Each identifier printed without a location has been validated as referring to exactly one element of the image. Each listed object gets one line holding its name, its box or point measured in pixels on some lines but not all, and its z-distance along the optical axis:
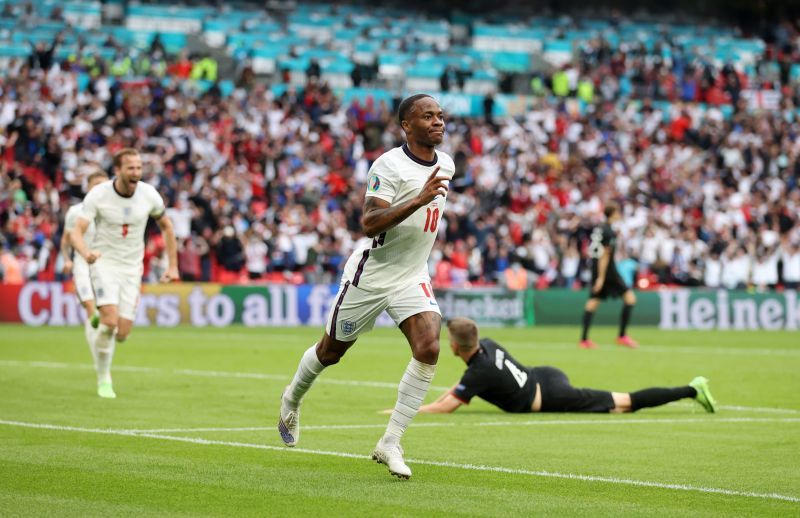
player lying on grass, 12.65
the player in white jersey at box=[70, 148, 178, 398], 14.69
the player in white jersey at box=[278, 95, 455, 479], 8.89
